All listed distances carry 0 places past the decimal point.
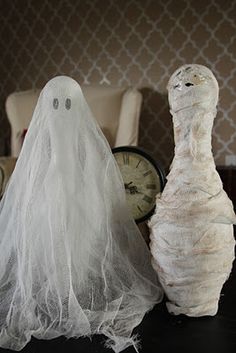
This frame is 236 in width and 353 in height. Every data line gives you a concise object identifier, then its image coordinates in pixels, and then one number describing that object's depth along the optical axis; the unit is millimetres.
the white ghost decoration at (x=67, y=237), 720
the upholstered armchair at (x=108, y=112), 1689
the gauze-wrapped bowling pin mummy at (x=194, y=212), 708
